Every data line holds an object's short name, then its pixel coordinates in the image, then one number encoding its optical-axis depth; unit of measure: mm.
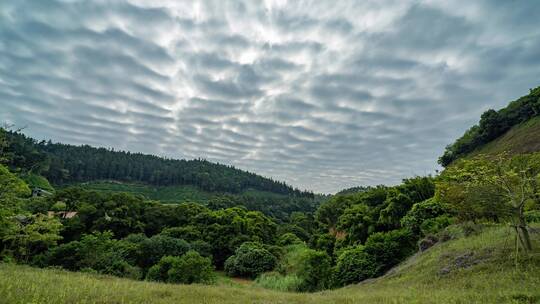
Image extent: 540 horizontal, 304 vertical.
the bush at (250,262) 37812
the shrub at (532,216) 17938
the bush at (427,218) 22734
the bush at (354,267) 23141
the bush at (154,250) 34625
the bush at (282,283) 25438
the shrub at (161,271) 27328
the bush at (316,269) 24766
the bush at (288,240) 56169
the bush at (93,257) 26922
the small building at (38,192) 72912
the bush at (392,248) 23594
